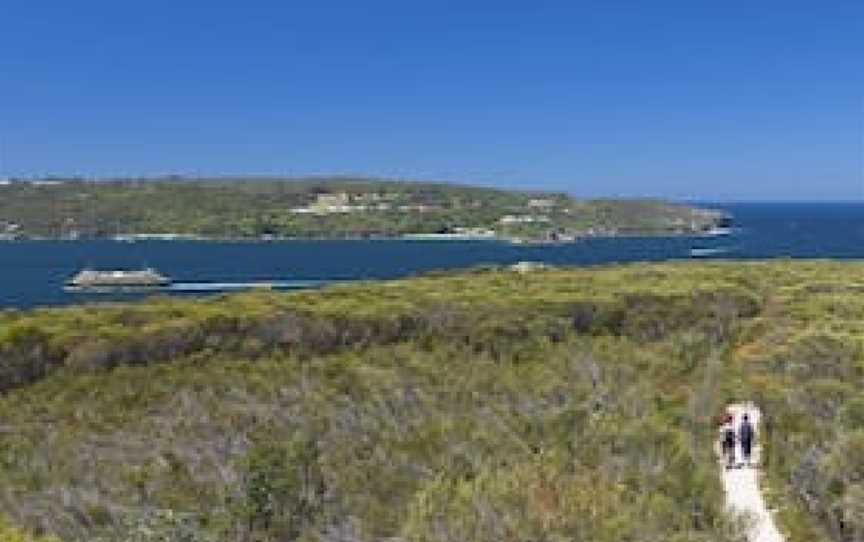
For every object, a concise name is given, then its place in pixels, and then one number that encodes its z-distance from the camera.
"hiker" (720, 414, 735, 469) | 24.96
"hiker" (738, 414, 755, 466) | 24.80
